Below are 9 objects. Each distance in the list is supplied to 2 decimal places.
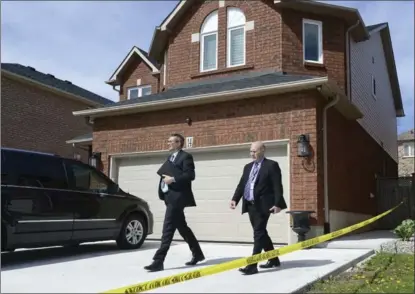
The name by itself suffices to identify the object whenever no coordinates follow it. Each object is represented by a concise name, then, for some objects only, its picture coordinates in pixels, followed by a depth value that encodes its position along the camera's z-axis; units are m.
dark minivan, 6.87
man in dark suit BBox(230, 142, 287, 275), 6.45
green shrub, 8.49
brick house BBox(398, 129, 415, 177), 49.14
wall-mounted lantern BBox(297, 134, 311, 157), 9.90
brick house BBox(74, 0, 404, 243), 10.27
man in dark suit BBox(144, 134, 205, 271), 6.46
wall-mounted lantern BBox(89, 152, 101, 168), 12.92
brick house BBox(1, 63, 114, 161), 19.08
